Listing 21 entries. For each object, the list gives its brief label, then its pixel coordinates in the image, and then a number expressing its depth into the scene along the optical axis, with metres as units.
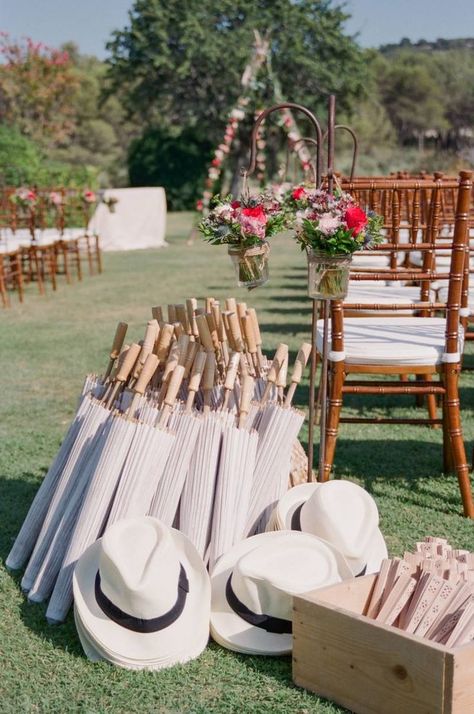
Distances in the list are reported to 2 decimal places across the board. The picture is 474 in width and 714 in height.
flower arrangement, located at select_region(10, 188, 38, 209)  10.13
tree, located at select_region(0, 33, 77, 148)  28.06
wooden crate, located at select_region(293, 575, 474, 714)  1.90
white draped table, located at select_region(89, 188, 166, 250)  16.39
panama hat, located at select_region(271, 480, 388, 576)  2.51
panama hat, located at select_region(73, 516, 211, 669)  2.28
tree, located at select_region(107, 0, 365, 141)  29.92
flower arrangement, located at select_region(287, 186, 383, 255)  2.62
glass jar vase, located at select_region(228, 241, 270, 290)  2.77
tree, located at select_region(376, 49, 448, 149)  51.75
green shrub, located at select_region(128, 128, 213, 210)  30.70
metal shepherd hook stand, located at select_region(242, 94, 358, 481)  2.79
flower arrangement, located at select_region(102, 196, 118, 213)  13.52
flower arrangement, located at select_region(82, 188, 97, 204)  11.64
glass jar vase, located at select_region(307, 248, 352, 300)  2.70
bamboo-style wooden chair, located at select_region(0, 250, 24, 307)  9.35
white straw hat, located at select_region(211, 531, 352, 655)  2.33
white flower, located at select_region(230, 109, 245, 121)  14.03
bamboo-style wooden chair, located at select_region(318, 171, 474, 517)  3.18
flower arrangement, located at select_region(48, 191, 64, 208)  10.77
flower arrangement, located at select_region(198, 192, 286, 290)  2.70
